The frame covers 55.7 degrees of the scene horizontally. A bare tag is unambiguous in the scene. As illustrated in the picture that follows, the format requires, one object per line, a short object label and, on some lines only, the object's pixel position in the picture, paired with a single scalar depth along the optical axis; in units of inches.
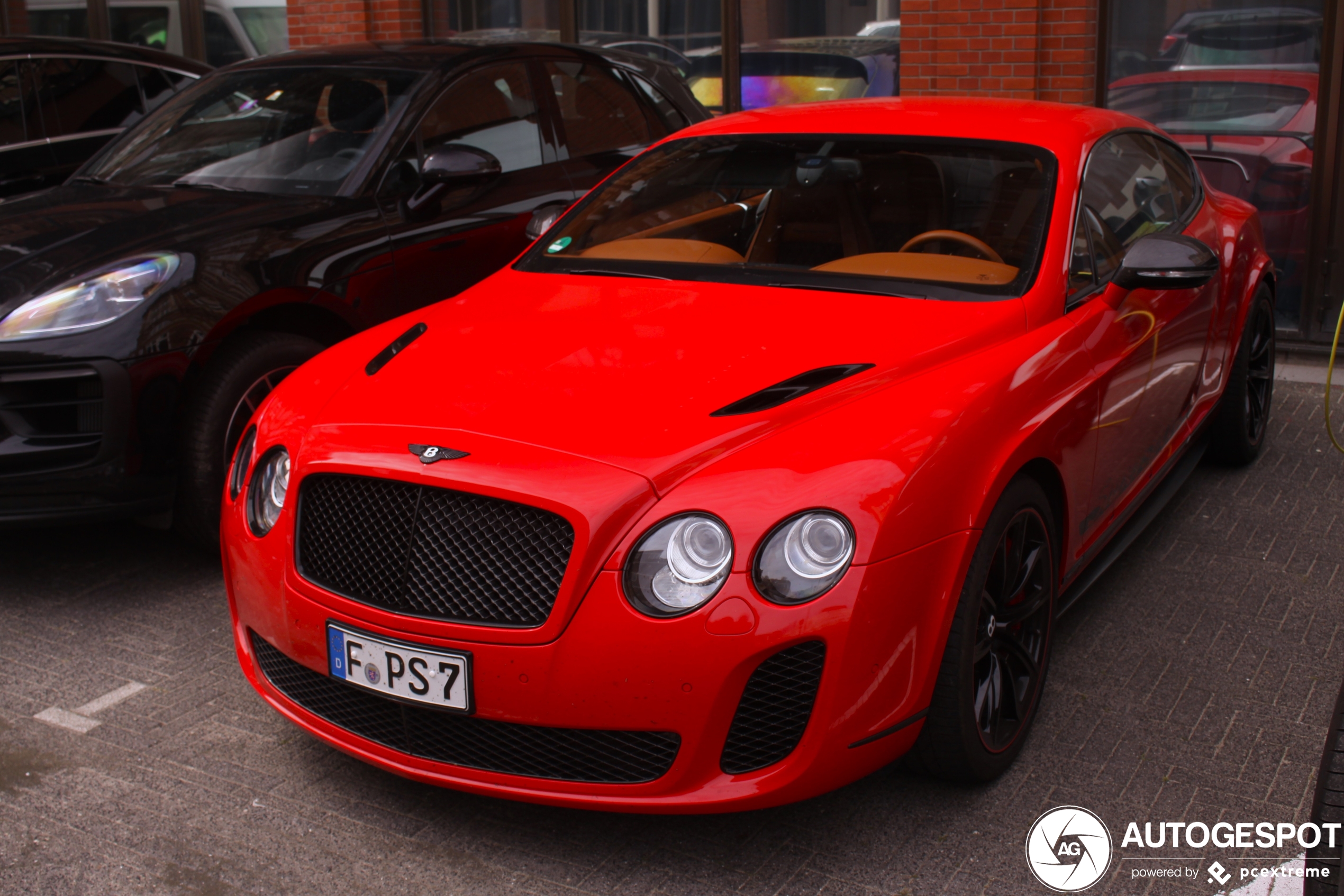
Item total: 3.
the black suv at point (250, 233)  157.8
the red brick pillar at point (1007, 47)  294.0
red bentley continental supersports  98.3
